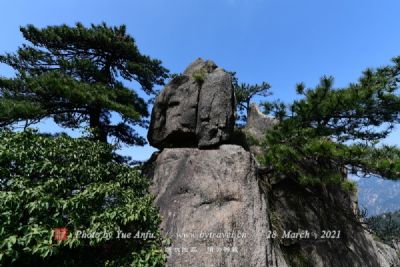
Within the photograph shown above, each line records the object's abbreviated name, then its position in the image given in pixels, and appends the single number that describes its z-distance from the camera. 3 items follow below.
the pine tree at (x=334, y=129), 7.74
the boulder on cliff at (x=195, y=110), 10.35
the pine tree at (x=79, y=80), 9.28
